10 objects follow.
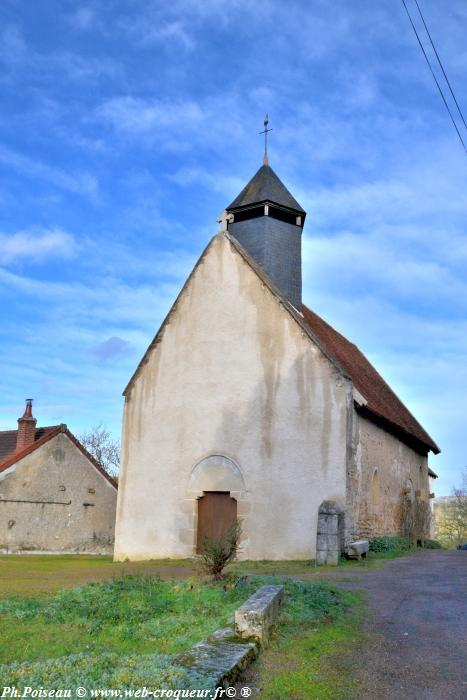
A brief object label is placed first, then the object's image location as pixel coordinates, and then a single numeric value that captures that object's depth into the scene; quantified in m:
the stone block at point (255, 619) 5.81
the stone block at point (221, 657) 4.51
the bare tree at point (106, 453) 52.88
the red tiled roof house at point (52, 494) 22.19
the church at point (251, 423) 15.62
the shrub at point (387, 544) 16.83
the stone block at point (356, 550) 14.45
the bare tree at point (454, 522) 48.50
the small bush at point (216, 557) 8.75
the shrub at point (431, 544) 24.59
